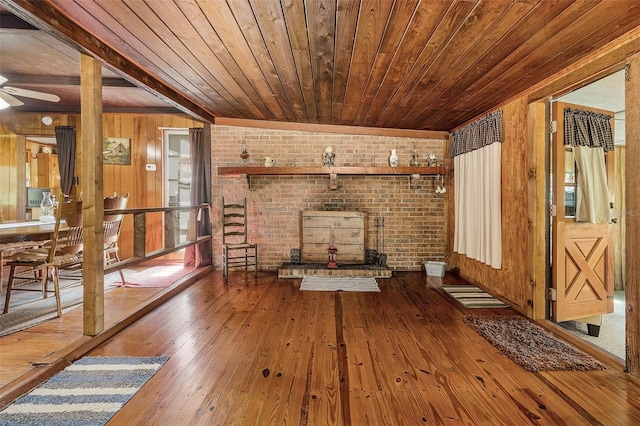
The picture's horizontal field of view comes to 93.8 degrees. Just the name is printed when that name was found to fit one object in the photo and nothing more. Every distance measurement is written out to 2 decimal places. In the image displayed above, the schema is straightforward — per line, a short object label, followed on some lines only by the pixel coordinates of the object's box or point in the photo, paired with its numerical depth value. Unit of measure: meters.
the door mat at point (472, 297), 3.25
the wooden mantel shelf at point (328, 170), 4.50
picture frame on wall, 5.20
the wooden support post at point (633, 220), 1.92
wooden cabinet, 7.25
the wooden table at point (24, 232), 2.53
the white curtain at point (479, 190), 3.48
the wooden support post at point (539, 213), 2.88
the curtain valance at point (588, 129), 2.86
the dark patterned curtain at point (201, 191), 4.80
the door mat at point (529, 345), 2.06
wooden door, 2.83
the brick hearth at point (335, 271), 4.37
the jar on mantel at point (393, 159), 4.74
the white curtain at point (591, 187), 2.94
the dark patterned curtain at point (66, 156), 5.10
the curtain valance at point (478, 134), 3.44
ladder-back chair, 4.36
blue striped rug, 1.54
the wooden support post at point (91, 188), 2.31
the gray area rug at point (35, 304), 2.70
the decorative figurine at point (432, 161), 4.73
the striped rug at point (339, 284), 3.86
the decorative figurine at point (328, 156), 4.71
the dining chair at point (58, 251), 2.80
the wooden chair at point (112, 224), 3.00
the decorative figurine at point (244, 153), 4.74
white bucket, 4.52
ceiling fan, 2.96
